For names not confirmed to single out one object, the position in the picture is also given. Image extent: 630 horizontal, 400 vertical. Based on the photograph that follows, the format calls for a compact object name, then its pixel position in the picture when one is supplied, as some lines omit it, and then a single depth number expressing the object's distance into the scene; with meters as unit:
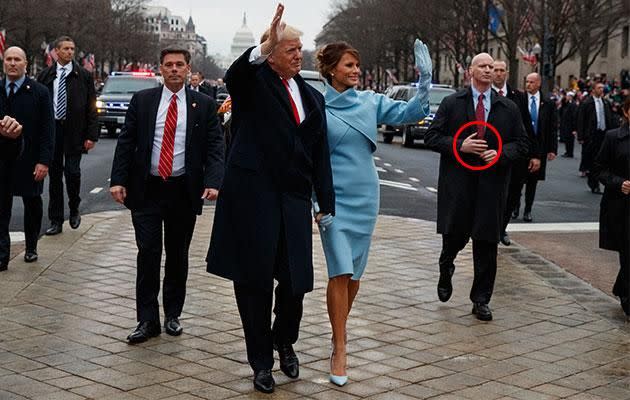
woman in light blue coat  6.16
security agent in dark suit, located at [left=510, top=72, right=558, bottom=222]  12.98
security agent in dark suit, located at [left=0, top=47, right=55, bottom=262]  9.44
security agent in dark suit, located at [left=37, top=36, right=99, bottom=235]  11.34
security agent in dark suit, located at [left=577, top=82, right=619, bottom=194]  21.34
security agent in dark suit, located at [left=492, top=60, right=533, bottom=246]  11.34
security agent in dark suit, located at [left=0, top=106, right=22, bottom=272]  9.05
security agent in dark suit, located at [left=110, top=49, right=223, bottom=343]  6.86
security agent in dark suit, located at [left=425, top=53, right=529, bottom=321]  7.82
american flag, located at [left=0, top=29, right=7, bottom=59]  36.56
